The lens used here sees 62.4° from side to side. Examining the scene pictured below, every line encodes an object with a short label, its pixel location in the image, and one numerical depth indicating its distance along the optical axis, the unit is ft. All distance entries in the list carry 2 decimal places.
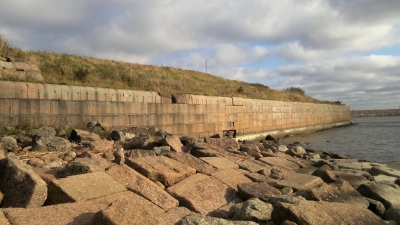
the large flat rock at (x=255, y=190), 16.47
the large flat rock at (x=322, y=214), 12.01
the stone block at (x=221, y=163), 20.66
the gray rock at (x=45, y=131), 25.54
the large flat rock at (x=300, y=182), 18.17
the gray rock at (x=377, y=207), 17.10
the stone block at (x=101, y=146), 21.98
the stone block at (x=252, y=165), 22.71
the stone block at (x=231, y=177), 18.23
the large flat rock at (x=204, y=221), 10.66
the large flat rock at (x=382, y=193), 18.22
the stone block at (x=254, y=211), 12.85
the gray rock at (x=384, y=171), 28.62
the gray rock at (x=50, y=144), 20.97
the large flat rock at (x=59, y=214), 10.09
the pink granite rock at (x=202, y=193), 14.72
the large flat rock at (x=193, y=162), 19.10
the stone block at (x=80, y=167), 14.38
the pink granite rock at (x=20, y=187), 11.44
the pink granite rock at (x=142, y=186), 13.88
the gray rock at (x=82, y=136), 25.55
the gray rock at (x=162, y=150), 22.25
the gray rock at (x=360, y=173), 26.61
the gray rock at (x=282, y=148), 40.33
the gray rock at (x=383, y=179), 25.92
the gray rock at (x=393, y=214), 15.91
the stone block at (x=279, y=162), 26.30
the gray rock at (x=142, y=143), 24.64
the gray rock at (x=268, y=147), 35.86
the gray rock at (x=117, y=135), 28.71
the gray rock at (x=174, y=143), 24.60
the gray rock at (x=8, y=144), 20.76
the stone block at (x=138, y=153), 20.44
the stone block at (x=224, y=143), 30.01
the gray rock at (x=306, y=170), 26.41
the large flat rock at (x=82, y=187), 12.01
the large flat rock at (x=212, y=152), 24.08
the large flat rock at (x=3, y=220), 9.48
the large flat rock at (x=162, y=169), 16.11
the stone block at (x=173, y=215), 12.19
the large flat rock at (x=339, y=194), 16.10
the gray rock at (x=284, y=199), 13.55
